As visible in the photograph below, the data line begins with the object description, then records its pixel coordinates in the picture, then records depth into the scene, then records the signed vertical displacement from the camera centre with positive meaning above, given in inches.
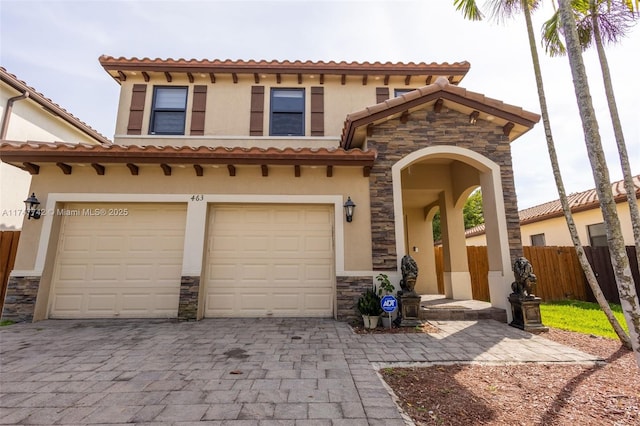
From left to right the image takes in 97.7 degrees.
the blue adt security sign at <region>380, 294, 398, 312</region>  219.1 -30.2
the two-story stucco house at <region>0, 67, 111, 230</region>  347.3 +191.9
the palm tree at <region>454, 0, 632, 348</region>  190.7 +114.8
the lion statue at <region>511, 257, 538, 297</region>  226.4 -12.7
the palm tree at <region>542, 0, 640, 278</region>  191.3 +185.0
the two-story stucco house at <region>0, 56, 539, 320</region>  250.4 +43.4
